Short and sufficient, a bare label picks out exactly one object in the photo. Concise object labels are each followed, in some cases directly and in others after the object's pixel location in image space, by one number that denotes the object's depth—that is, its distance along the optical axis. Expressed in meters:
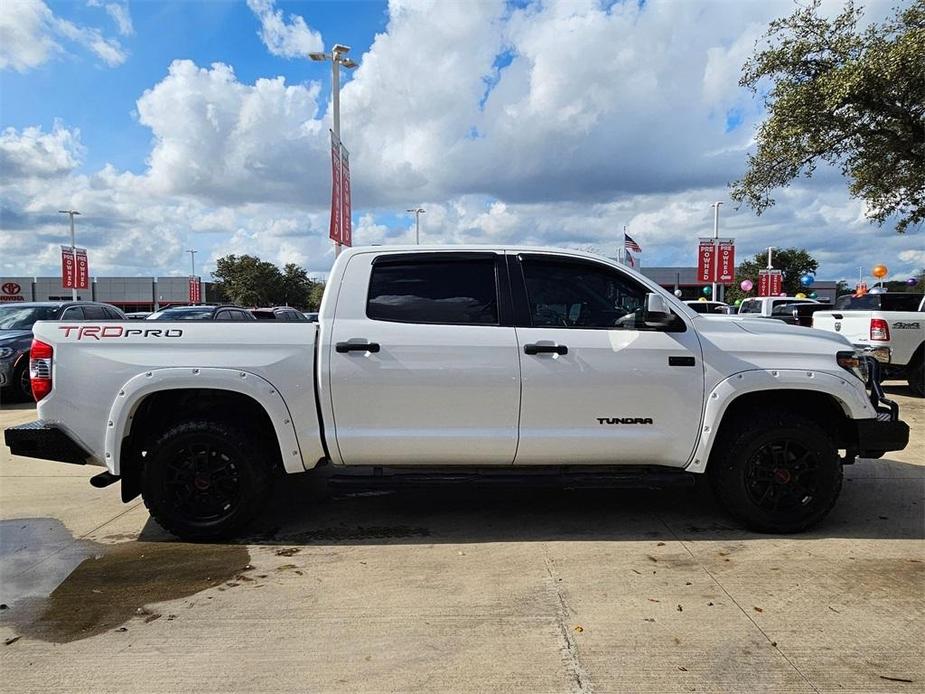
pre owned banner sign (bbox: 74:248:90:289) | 35.72
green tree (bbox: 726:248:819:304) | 63.75
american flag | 26.81
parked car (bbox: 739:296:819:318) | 19.40
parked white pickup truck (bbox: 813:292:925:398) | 10.33
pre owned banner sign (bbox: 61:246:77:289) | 34.59
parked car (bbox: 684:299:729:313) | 21.13
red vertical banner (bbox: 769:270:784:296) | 32.44
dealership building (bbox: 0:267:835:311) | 71.00
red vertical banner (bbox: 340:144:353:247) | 13.11
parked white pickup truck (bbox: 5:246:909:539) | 4.14
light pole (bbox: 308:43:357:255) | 13.55
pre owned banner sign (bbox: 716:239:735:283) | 28.19
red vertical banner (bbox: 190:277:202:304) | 55.88
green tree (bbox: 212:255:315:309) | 59.50
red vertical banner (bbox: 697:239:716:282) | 27.98
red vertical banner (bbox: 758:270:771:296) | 32.34
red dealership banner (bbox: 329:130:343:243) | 12.30
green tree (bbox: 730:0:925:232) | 10.55
